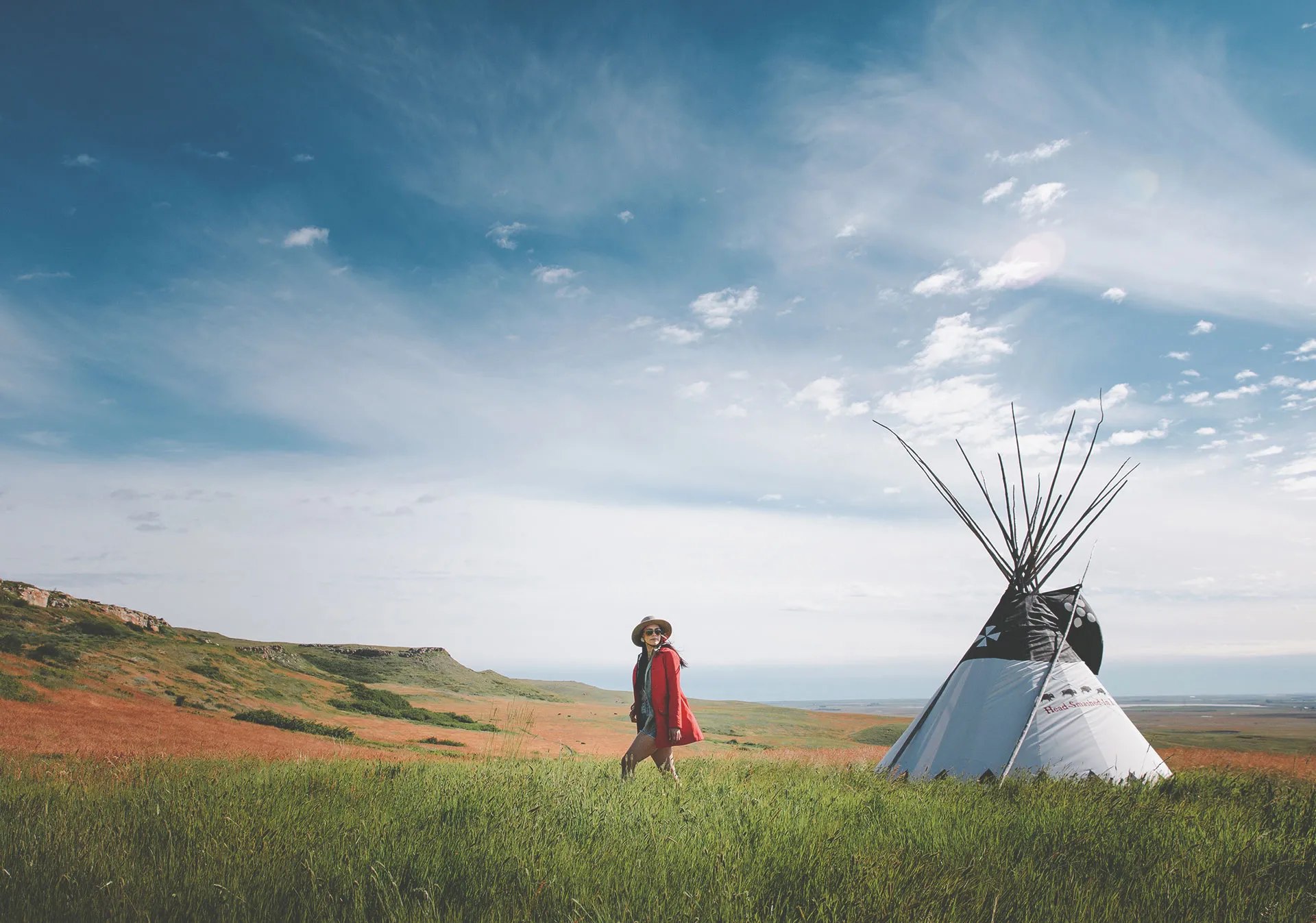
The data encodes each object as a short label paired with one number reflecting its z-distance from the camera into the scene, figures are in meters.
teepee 7.33
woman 6.24
